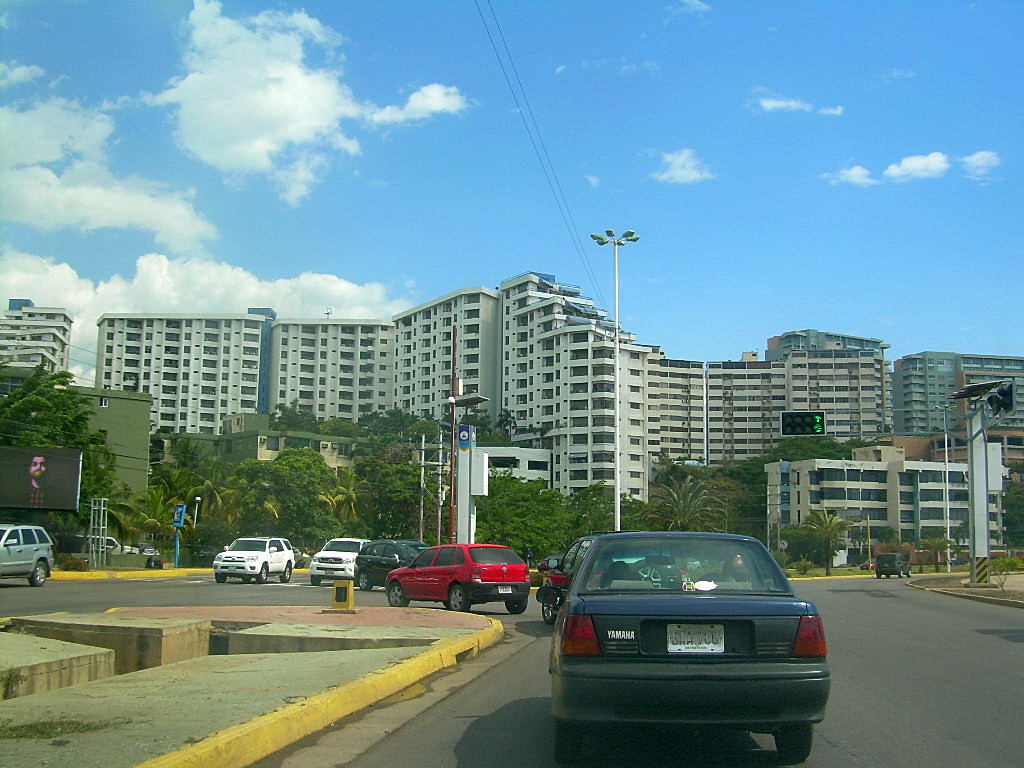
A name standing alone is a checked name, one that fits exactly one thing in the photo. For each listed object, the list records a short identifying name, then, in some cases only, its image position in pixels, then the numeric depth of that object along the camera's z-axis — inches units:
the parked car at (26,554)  1110.4
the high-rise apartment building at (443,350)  5221.5
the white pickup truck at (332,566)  1396.4
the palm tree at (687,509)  2827.3
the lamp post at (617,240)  1612.8
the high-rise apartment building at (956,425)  6680.6
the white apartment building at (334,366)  4697.3
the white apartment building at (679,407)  6501.0
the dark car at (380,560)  1211.9
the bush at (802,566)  2940.9
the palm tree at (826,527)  3228.3
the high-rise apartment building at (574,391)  4473.4
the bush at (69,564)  1670.8
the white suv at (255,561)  1387.8
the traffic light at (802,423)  1259.1
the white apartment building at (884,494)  4217.5
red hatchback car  854.5
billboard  1585.9
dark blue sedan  235.8
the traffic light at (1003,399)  1165.1
